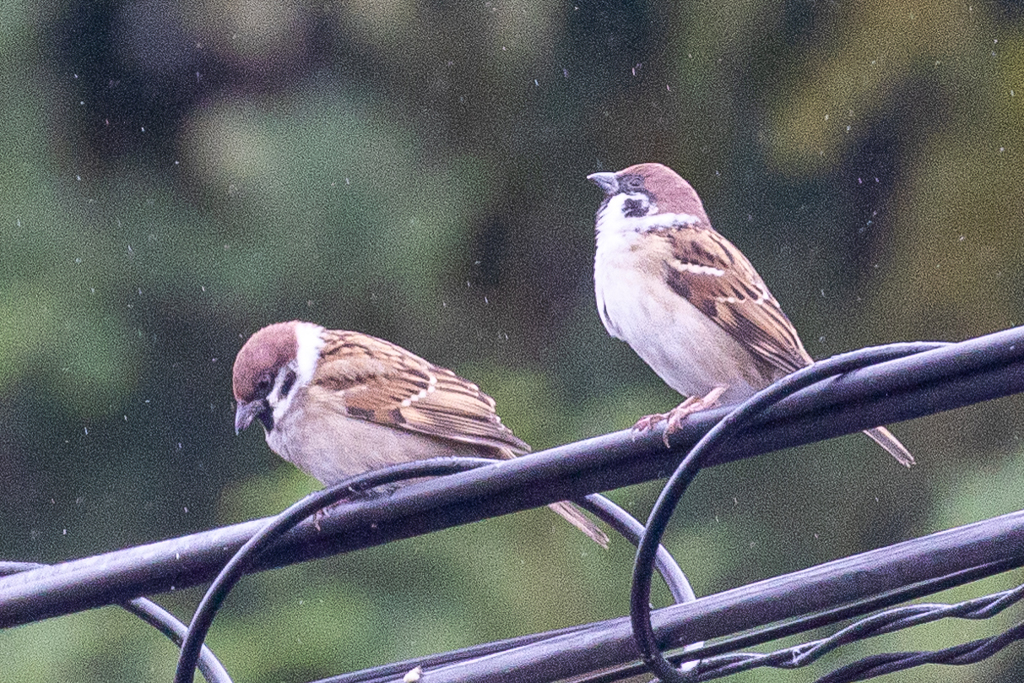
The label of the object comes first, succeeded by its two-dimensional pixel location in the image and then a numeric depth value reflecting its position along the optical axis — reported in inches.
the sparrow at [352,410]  250.8
